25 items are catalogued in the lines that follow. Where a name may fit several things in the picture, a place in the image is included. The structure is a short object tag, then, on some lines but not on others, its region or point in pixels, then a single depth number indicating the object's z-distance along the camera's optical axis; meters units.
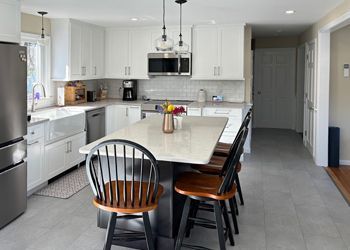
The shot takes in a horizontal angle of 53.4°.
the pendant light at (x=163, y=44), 3.69
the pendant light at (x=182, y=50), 5.88
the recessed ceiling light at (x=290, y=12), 4.86
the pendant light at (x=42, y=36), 5.29
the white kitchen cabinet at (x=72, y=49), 5.61
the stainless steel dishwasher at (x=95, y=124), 5.64
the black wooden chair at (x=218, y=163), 3.28
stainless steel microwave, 6.30
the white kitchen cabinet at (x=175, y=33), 6.22
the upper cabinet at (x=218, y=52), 6.07
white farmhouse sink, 4.43
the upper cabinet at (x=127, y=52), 6.59
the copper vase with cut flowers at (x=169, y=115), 3.35
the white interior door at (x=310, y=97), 6.10
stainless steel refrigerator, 3.18
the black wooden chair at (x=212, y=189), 2.53
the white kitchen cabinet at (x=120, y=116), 6.34
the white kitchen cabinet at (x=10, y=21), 3.33
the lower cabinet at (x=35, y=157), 3.98
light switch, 5.60
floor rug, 4.21
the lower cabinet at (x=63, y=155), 4.46
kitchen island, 2.52
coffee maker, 6.88
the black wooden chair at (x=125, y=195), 2.29
